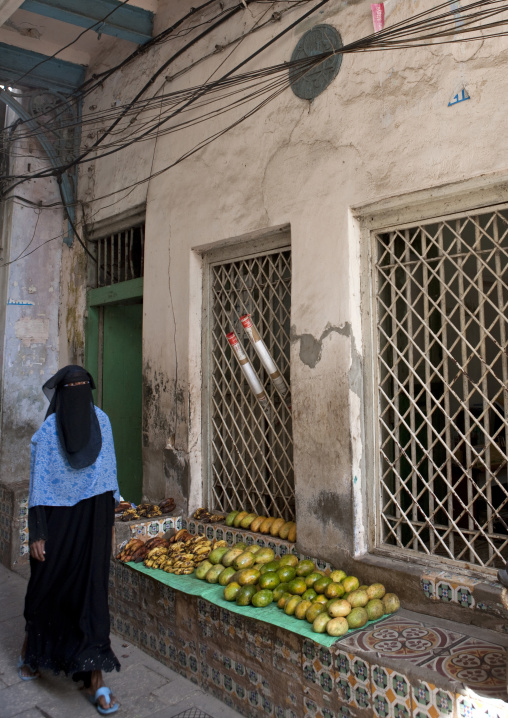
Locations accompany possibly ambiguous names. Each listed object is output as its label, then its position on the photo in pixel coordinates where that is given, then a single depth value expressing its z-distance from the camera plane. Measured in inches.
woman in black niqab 137.8
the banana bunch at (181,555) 165.9
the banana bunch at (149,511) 195.0
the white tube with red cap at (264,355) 172.1
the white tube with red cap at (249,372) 177.3
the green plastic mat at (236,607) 123.4
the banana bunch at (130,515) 193.8
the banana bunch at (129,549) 177.5
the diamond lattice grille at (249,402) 175.8
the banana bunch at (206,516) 186.5
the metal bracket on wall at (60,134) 258.1
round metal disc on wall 153.9
